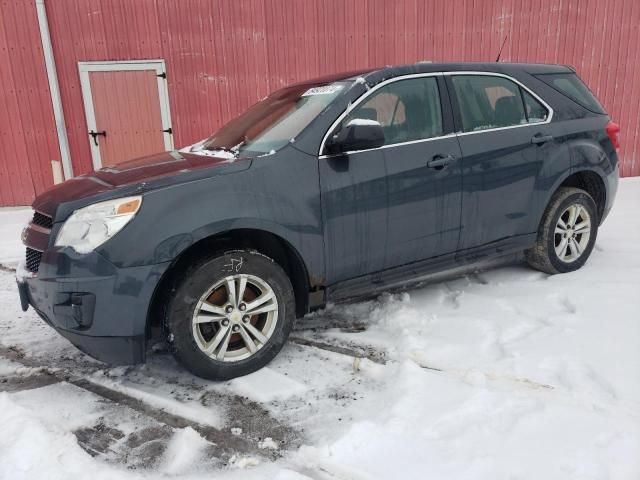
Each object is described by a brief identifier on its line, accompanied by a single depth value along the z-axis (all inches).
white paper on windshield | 122.5
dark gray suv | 95.2
